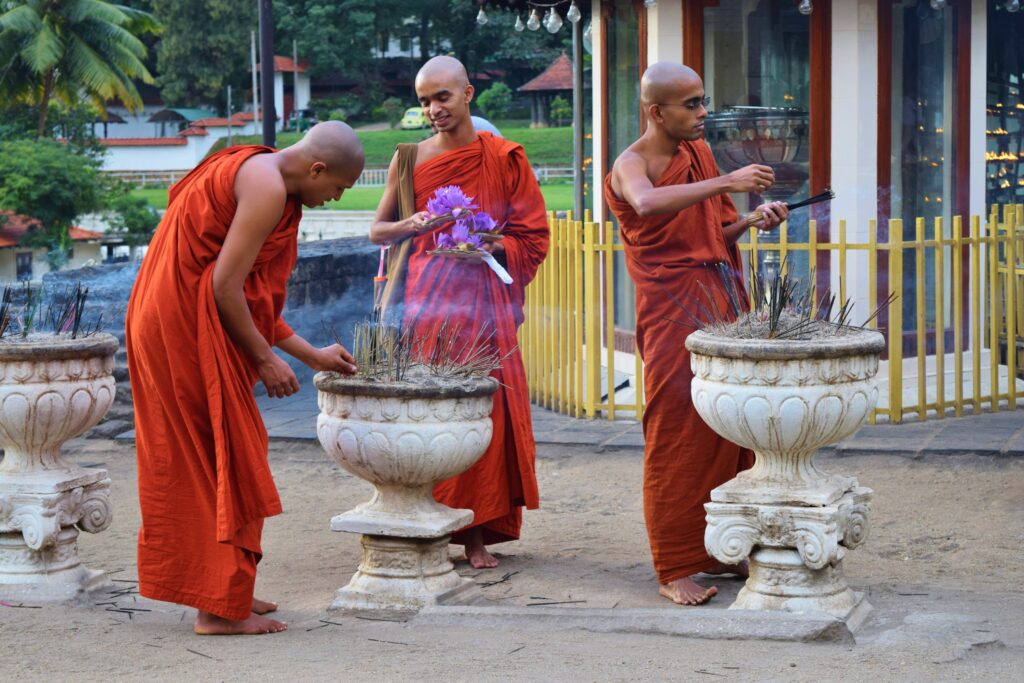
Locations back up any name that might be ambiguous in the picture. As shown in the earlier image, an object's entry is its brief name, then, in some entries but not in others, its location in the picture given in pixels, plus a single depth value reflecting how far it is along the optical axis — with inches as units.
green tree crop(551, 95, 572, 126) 3521.1
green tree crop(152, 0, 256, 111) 3563.1
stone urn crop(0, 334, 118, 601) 355.1
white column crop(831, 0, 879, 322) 643.4
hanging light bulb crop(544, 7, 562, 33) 690.3
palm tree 2562.4
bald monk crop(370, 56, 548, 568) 390.7
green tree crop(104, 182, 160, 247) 2467.4
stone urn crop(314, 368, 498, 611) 334.9
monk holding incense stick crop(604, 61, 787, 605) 352.3
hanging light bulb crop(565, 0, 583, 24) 704.7
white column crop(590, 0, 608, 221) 725.6
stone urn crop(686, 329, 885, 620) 307.3
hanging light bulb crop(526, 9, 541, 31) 721.2
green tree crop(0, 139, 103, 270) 2089.7
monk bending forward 315.1
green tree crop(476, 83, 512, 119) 3496.8
